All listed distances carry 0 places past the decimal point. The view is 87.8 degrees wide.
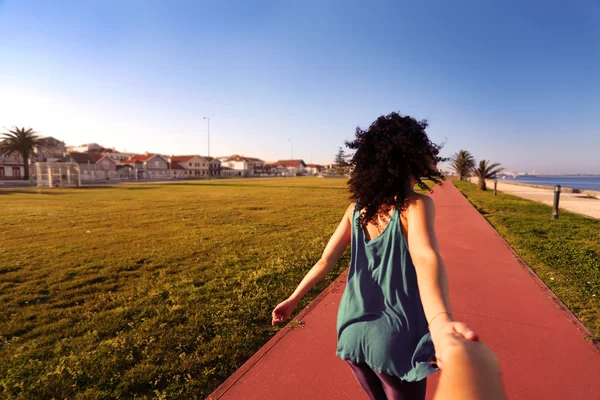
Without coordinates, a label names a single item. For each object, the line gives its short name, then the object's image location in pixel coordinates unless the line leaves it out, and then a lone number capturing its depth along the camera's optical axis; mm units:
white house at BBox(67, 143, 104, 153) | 96119
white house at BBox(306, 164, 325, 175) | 128550
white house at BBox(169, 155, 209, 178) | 84725
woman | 1278
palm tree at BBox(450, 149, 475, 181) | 39562
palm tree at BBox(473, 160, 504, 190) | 27016
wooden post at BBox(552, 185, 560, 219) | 11213
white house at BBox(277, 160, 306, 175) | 121794
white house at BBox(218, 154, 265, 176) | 103462
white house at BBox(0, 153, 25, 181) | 51906
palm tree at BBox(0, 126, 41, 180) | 46969
